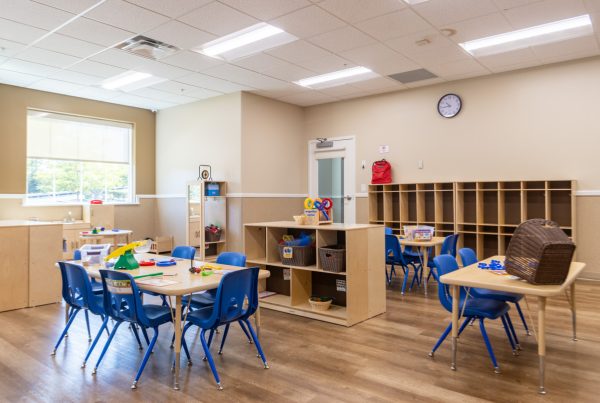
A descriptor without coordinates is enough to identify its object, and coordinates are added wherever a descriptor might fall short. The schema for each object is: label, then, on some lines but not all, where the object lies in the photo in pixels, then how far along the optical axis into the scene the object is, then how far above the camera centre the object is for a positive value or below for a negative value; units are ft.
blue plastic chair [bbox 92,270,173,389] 9.61 -2.43
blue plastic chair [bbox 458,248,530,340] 11.71 -2.54
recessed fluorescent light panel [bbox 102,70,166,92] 22.84 +6.70
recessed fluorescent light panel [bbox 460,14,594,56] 16.69 +6.79
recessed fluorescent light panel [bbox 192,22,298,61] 17.04 +6.74
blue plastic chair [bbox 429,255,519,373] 10.35 -2.62
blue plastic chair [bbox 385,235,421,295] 18.24 -2.28
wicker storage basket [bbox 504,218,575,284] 8.92 -1.13
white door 27.81 +1.84
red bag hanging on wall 25.79 +1.78
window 25.73 +2.80
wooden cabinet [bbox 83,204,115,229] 26.53 -0.74
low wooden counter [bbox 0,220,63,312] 16.22 -2.34
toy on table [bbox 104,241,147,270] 11.77 -1.52
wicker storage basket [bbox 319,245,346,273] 14.02 -1.87
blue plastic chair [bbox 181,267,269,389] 9.67 -2.46
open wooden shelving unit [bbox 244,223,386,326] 14.08 -2.59
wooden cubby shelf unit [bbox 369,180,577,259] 20.80 -0.30
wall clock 23.62 +5.33
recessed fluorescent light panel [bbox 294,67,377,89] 22.30 +6.71
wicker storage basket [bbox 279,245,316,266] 15.10 -1.89
